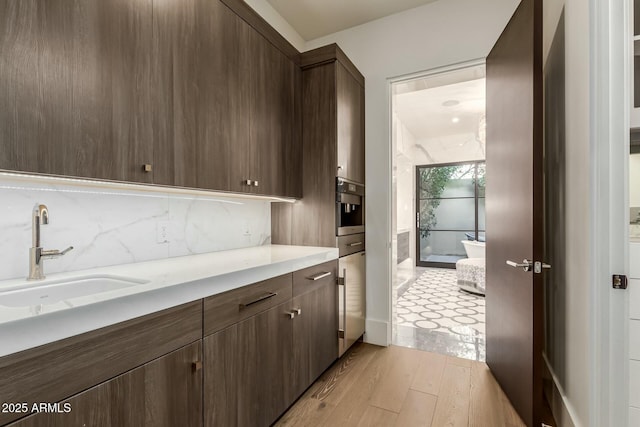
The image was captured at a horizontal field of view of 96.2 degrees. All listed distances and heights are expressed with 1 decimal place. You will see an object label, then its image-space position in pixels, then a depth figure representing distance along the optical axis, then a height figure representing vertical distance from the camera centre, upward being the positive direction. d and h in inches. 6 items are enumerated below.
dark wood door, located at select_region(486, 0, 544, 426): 59.2 +1.0
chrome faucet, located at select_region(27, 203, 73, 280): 42.3 -4.8
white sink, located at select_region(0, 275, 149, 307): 38.0 -10.9
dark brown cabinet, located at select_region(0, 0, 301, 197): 36.5 +20.7
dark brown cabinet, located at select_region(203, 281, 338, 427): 46.7 -29.3
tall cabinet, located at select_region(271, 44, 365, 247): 87.0 +21.2
